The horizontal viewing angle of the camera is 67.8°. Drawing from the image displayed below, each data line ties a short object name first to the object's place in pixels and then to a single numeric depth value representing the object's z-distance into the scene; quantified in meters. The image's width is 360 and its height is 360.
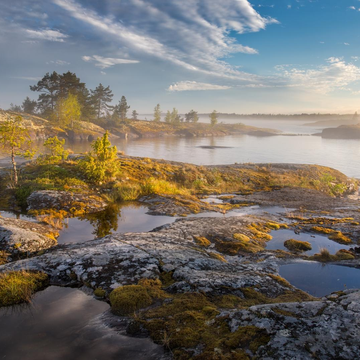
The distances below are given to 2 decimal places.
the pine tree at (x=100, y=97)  116.25
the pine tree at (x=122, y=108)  132.93
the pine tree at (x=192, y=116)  192.77
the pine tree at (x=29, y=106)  119.31
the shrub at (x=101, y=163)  18.48
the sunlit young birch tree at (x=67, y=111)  80.25
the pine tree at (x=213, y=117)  169.31
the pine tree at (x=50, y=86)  86.56
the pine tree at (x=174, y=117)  170.50
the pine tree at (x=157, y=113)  165.75
